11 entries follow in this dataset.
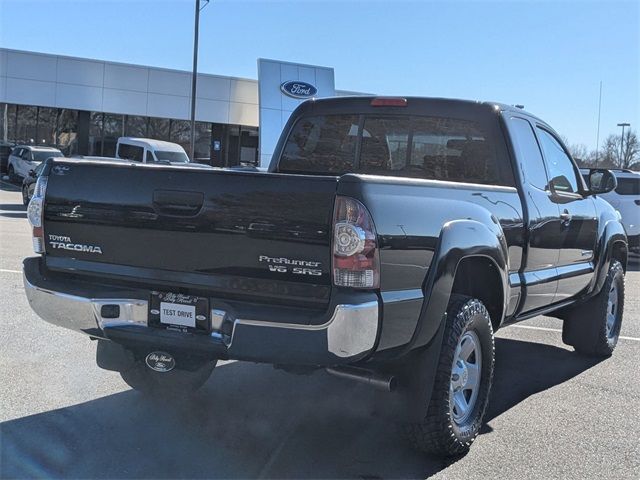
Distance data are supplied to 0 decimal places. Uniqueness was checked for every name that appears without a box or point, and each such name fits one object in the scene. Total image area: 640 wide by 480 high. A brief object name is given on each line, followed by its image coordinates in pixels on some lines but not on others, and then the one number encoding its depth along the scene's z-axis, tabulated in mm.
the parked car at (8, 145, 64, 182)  26109
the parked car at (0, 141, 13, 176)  32375
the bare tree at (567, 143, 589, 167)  60419
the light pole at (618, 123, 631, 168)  59000
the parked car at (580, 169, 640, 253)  14891
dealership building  30094
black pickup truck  3266
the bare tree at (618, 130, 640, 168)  60406
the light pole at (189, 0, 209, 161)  26806
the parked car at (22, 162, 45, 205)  19609
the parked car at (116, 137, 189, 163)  23594
